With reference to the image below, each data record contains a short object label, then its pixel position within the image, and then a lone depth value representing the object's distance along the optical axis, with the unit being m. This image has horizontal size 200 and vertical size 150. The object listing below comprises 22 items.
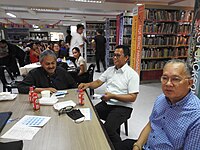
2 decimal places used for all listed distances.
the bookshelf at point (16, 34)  14.44
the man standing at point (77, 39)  5.79
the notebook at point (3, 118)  1.13
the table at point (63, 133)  1.09
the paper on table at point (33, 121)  1.33
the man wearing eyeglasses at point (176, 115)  1.09
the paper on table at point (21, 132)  1.17
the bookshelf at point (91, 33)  10.59
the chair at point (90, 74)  4.12
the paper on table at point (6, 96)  1.84
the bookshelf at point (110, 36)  8.14
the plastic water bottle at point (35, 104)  1.61
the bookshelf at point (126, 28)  6.53
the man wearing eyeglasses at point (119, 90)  2.03
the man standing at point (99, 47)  7.34
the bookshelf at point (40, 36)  15.92
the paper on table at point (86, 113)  1.46
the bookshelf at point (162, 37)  5.27
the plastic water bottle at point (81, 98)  1.74
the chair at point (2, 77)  3.68
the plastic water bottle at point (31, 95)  1.72
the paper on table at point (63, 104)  1.63
